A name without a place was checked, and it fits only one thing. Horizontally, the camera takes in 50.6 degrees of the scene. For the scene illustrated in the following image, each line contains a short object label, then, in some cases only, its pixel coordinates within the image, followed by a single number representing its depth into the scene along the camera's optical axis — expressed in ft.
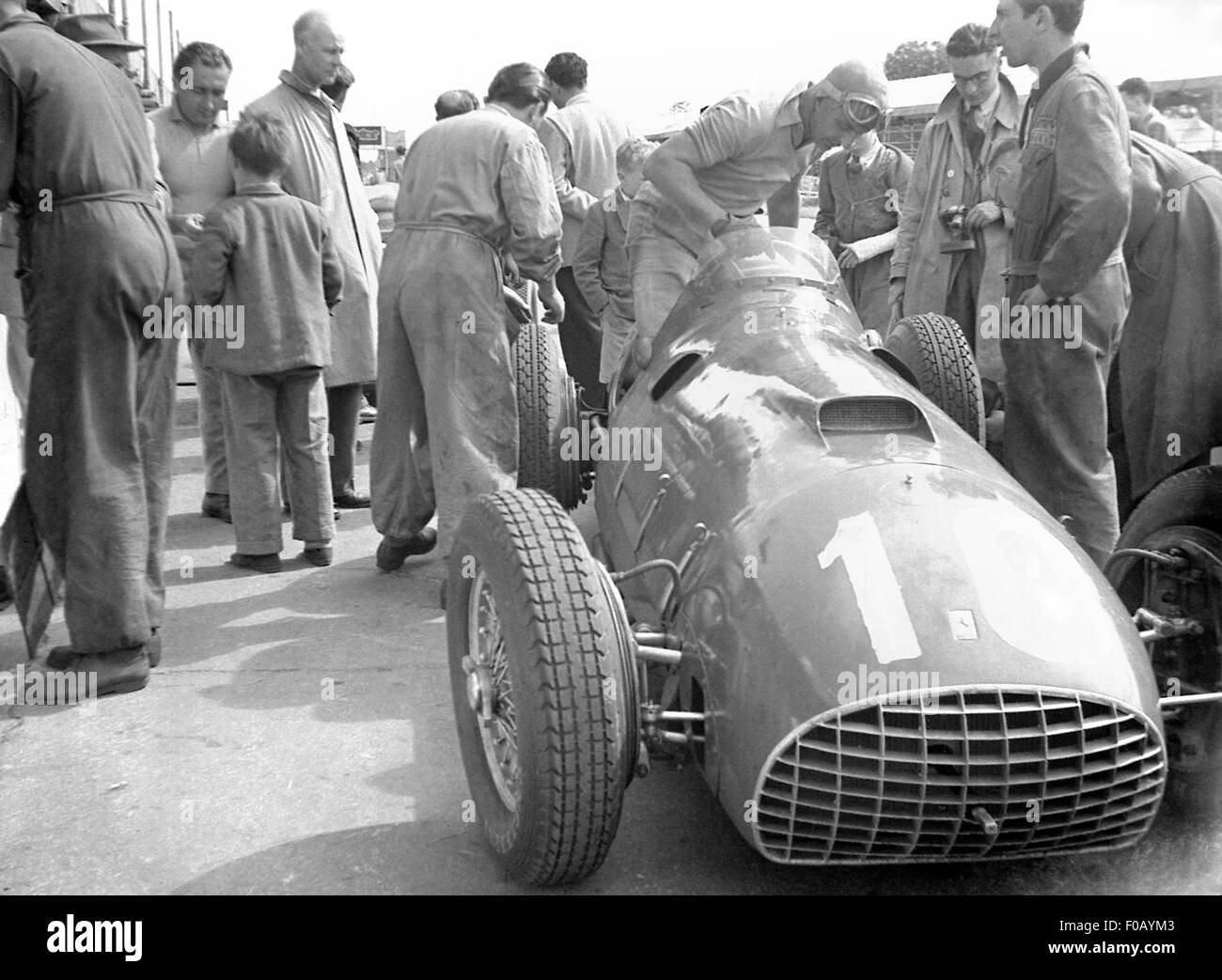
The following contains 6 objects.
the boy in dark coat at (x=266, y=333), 18.39
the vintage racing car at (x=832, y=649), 8.39
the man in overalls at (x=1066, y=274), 14.38
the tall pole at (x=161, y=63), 38.19
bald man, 20.66
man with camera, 20.63
